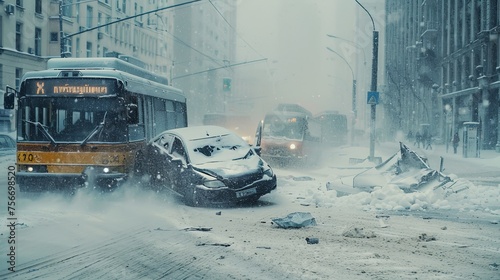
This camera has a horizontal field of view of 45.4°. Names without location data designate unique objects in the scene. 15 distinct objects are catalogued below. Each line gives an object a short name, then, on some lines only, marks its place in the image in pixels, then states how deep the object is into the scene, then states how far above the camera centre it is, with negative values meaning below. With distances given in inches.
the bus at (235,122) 1558.8 +17.4
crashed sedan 463.2 -31.6
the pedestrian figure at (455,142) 1520.7 -24.1
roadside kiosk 1269.7 -19.3
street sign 944.7 +52.4
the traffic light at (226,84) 2005.4 +149.2
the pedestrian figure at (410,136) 2238.4 -16.2
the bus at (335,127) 2229.3 +12.3
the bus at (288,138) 970.7 -14.3
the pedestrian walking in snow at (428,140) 1797.1 -24.1
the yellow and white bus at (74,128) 482.9 -1.6
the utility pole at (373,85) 972.6 +76.3
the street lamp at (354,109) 1697.7 +61.4
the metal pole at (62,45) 950.3 +128.5
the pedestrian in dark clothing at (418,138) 1883.6 -19.4
